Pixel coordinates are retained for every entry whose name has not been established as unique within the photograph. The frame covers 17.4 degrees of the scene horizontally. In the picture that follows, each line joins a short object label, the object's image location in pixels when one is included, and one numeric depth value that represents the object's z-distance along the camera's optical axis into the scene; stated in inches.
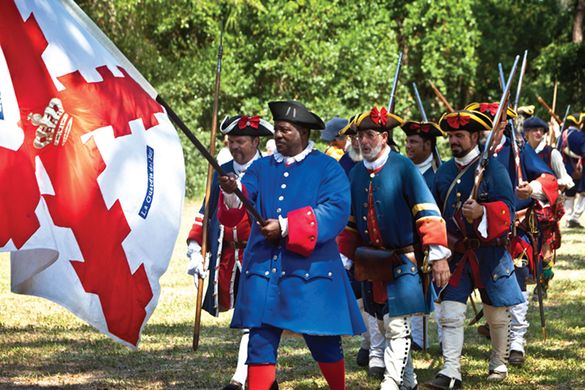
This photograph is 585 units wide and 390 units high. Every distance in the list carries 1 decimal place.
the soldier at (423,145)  567.7
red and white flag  352.9
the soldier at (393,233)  463.3
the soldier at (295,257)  414.2
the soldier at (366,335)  532.7
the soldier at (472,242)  502.0
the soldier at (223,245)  508.8
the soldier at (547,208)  694.7
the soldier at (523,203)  573.0
